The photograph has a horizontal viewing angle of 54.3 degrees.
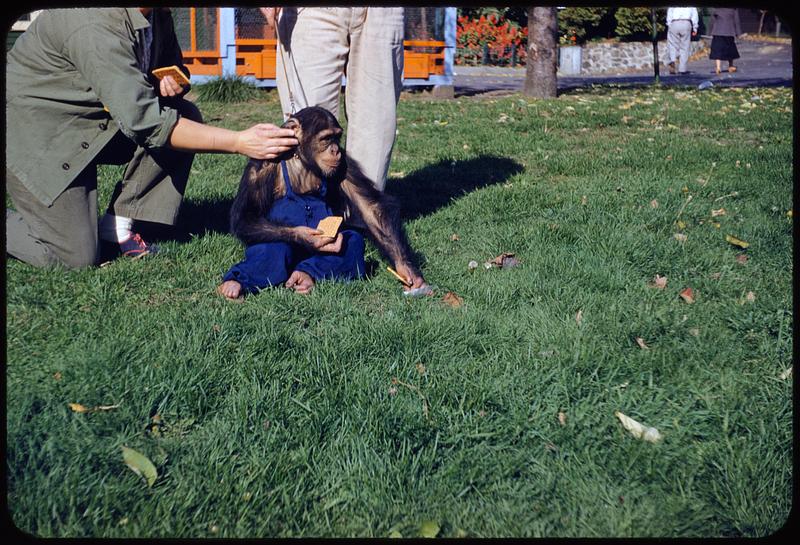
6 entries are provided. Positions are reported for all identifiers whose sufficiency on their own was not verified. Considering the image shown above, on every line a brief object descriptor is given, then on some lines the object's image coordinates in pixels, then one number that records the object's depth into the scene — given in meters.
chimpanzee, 4.07
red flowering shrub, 24.03
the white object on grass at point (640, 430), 2.68
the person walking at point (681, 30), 20.09
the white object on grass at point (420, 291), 4.00
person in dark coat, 19.25
